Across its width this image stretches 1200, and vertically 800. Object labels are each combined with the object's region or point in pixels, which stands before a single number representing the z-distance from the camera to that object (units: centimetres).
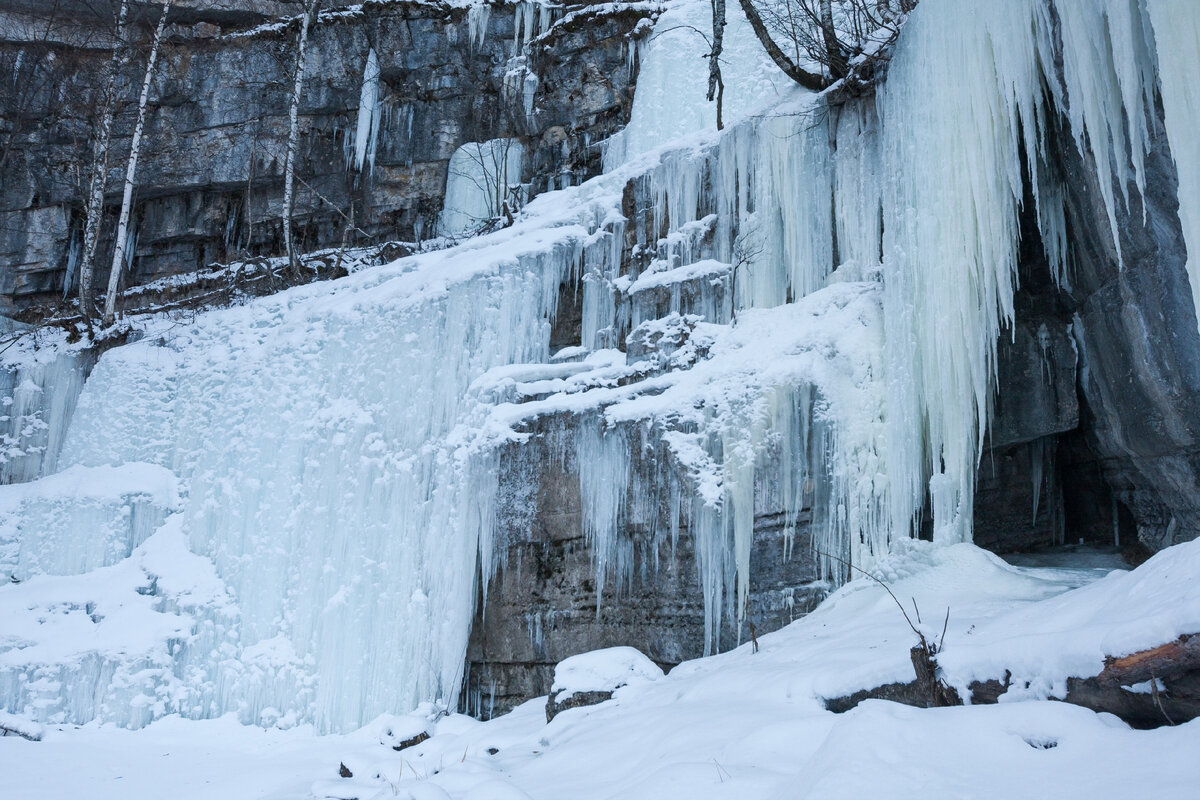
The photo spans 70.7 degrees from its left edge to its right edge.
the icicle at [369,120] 1448
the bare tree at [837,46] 710
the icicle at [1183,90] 408
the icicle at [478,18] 1426
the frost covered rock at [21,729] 735
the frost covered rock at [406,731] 610
